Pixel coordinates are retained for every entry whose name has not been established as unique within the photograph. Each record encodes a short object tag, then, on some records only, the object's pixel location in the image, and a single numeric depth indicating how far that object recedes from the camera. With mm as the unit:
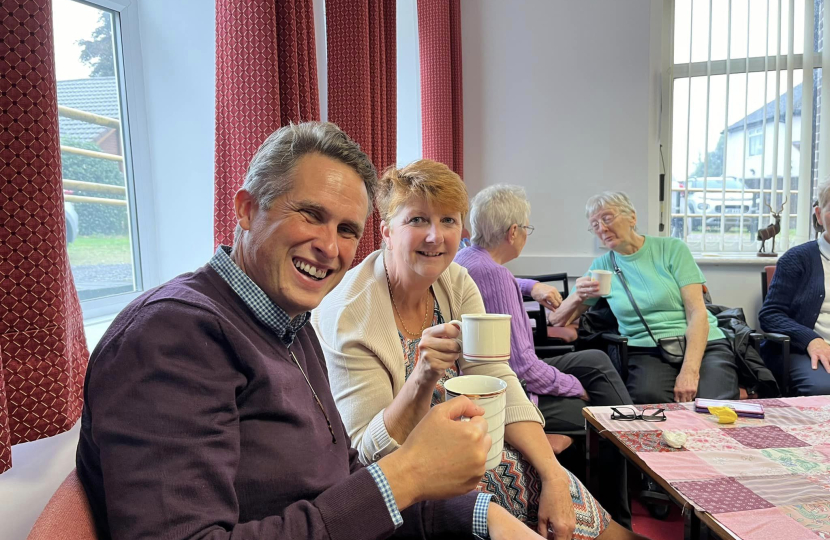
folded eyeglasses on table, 1499
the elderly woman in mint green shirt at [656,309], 2453
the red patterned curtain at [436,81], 3709
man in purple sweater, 603
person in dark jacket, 2469
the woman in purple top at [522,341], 1956
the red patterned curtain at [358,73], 1990
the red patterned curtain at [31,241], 712
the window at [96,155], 1494
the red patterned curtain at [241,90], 1435
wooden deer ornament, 3932
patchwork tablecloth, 990
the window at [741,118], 3963
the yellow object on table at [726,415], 1472
